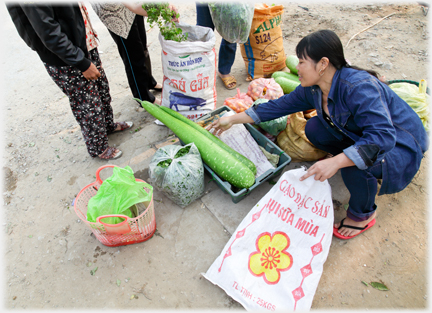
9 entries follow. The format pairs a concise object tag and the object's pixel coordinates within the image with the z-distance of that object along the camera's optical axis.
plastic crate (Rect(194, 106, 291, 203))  1.92
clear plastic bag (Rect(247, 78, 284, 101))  2.53
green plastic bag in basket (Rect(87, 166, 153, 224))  1.63
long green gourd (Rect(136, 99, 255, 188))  1.88
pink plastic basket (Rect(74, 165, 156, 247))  1.60
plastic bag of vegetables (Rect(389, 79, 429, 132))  2.07
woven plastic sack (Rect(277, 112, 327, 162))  2.24
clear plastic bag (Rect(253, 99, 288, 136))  2.28
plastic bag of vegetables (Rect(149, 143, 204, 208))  1.84
